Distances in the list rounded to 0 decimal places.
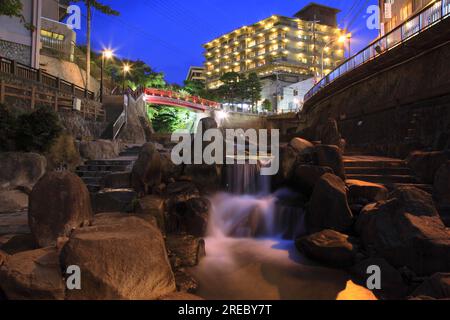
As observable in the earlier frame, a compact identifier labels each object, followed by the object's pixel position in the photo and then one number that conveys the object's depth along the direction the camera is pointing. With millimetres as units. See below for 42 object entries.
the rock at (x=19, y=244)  6480
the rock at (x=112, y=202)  9875
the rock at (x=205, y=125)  14016
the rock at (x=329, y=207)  8961
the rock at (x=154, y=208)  9641
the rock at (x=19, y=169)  11078
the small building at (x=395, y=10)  22797
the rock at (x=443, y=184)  8695
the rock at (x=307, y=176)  11031
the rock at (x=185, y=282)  6266
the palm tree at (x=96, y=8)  31453
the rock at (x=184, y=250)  7667
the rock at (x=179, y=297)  5021
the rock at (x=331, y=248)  7371
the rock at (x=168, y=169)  12096
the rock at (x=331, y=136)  15339
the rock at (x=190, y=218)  10344
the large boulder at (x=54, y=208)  6559
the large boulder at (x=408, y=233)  6293
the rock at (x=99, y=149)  15562
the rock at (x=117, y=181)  12108
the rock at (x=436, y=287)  4824
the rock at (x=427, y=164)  10211
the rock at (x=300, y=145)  13055
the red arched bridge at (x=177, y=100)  39406
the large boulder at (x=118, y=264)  4656
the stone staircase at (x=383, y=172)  10867
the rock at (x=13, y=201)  10211
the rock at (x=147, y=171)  11266
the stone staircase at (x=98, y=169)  13273
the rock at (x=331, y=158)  11026
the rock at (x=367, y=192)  9734
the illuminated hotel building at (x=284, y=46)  75312
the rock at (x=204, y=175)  12469
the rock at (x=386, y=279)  6059
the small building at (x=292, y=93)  64188
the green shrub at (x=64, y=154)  13391
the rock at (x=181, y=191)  11071
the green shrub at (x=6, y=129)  11711
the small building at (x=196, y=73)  101838
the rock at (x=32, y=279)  4625
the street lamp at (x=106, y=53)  25230
